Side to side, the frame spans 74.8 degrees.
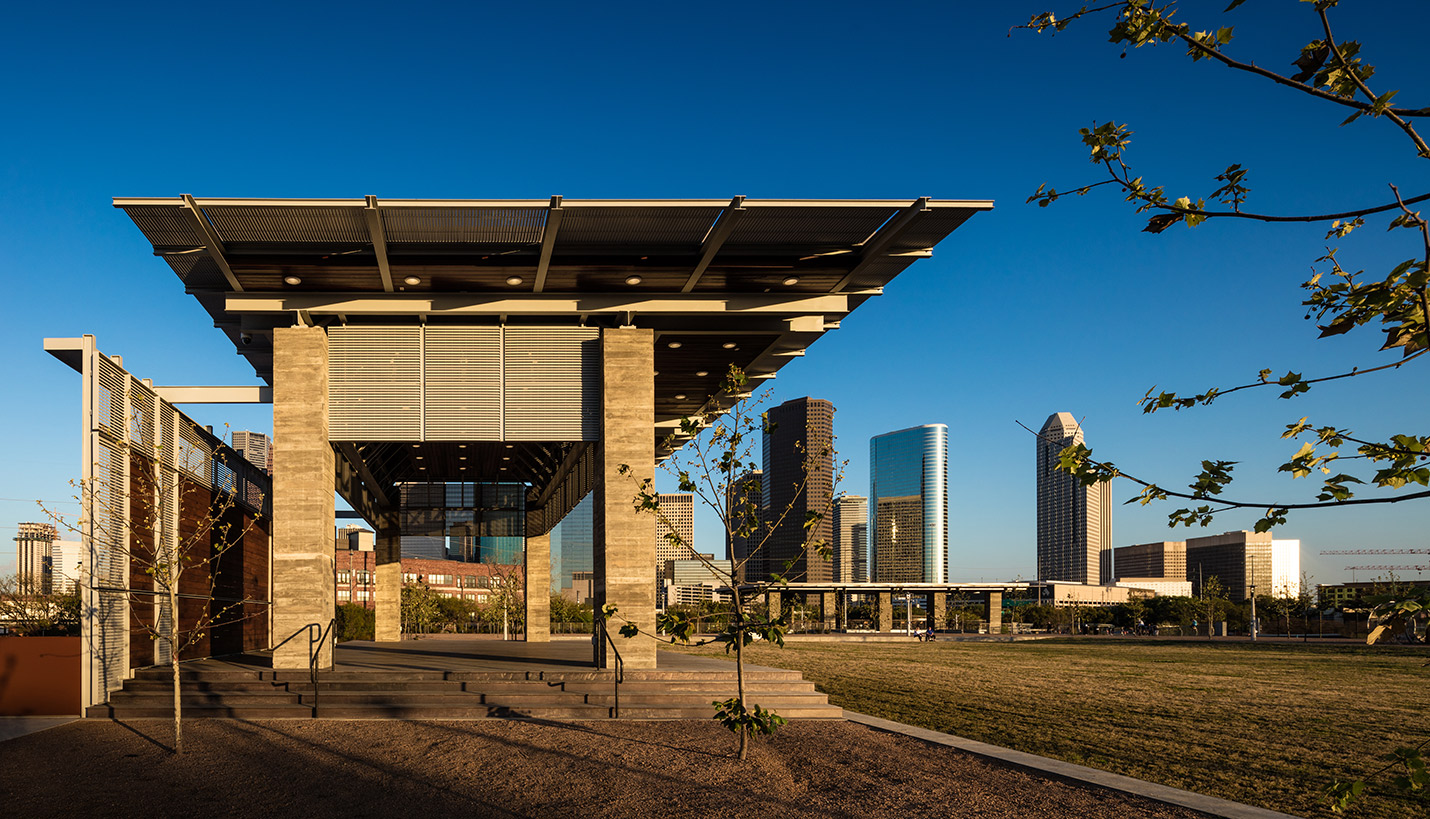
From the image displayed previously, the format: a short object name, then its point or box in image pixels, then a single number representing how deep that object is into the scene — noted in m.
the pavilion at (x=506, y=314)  14.84
